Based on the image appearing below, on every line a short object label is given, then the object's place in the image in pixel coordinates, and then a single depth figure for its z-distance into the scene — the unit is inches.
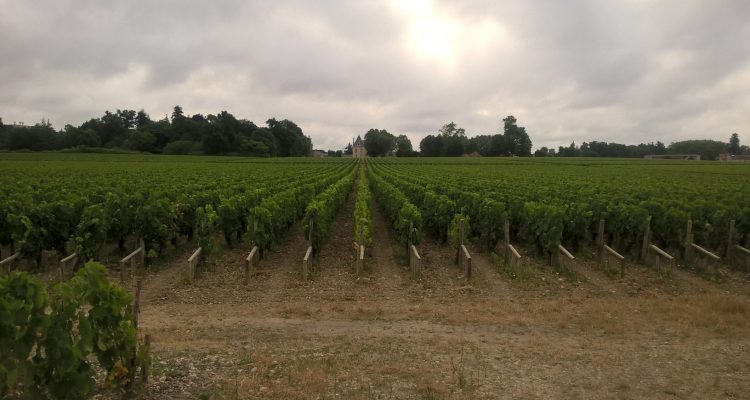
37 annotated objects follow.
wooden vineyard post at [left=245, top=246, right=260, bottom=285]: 454.7
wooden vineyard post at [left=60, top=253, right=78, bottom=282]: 450.9
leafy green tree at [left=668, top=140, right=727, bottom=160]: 6145.2
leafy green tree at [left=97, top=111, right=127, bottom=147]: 5506.9
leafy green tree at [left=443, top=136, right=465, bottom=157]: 5920.3
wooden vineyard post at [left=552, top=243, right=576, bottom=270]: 532.3
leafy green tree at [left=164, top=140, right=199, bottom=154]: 4788.4
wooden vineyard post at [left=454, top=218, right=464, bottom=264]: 531.7
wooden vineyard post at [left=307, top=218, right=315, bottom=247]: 539.5
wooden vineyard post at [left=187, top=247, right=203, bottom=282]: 462.3
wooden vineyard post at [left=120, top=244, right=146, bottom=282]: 459.5
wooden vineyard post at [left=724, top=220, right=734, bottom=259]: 574.9
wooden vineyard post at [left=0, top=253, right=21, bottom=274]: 459.8
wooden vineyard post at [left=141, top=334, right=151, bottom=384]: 227.1
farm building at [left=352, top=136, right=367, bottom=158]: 7628.4
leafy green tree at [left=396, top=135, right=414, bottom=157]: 6639.3
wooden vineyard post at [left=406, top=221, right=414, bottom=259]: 560.7
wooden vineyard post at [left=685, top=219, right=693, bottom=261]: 565.3
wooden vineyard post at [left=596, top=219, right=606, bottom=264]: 556.7
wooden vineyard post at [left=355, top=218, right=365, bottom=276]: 496.4
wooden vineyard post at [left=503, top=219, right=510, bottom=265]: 549.0
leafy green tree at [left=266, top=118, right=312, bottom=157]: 5974.4
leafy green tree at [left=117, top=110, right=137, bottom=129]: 6830.7
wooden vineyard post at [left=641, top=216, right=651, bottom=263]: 565.7
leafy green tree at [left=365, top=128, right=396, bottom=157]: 7081.7
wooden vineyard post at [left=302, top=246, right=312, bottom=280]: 473.1
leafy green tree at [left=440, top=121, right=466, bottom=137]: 7491.1
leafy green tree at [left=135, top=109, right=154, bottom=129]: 6978.4
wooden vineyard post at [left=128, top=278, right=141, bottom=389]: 223.8
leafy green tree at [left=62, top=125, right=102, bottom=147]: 4837.6
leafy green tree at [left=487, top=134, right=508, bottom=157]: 5890.8
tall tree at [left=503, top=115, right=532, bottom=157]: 5930.1
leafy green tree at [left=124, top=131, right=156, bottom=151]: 4943.9
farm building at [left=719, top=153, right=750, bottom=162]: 5796.3
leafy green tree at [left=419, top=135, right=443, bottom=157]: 6136.8
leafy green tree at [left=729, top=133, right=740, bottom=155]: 7591.5
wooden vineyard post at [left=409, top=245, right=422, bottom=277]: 492.4
